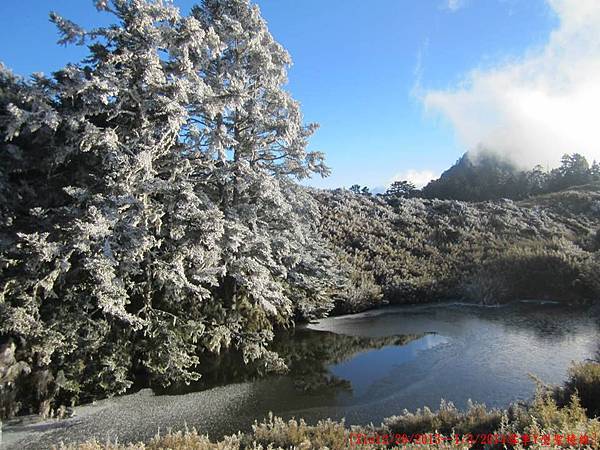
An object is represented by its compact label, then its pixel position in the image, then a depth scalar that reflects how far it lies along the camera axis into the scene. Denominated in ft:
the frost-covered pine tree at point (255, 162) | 37.01
